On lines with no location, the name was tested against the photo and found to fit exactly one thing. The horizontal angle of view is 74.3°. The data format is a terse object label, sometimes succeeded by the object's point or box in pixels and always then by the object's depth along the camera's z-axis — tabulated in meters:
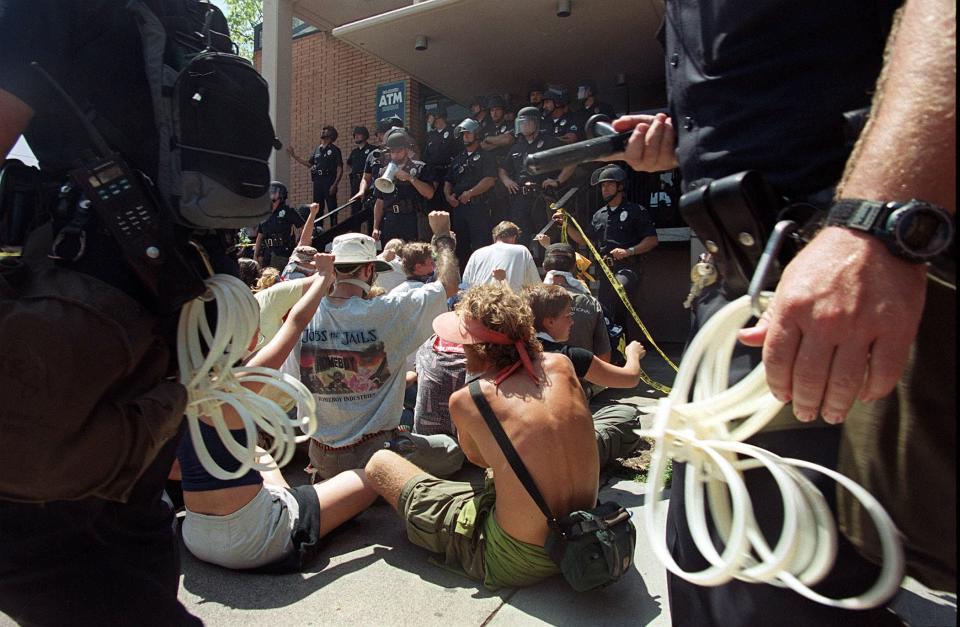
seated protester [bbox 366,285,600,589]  2.64
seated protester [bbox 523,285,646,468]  3.79
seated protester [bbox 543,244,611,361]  5.07
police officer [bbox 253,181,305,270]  9.70
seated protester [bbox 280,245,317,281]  4.25
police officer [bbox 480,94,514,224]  8.81
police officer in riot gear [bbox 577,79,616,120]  8.59
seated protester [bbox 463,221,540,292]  5.74
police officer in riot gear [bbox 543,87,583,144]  8.45
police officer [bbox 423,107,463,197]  9.41
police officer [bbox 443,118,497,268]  8.84
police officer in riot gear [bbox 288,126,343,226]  11.45
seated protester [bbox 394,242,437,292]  5.29
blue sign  11.91
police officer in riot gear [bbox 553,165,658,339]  7.44
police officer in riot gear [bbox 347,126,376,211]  11.29
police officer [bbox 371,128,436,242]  8.92
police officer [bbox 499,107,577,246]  8.22
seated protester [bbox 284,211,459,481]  3.79
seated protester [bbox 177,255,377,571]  2.79
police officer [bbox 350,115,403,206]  10.03
